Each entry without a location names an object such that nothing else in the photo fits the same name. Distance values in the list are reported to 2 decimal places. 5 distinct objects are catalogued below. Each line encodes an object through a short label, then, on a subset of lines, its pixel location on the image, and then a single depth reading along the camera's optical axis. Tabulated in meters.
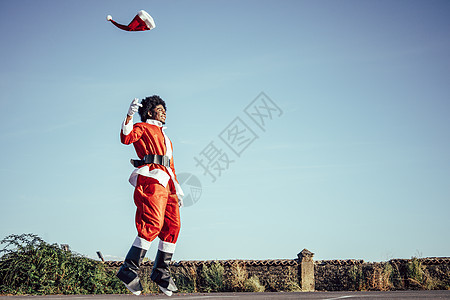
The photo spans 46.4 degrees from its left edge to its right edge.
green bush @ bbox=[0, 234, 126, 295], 12.91
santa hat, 5.95
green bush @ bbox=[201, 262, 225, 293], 17.05
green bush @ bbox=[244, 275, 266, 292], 17.20
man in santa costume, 5.76
